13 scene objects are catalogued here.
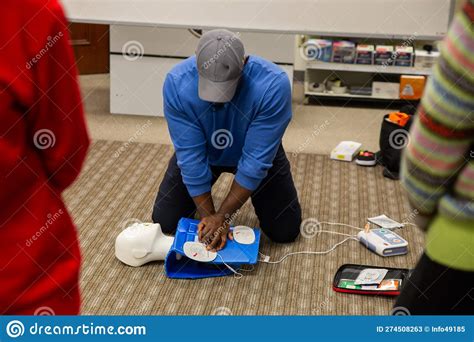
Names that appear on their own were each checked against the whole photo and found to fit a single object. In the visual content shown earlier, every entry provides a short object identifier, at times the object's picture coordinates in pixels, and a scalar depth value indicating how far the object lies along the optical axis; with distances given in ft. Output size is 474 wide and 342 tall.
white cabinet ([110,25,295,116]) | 13.41
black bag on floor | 11.16
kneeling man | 7.36
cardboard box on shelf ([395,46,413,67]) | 14.33
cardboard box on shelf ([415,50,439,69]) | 14.39
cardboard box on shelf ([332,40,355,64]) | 14.47
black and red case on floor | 7.86
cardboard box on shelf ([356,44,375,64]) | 14.39
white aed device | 8.78
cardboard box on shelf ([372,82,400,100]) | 14.64
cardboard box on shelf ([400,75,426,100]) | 14.19
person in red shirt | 3.20
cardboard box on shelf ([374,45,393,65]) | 14.38
